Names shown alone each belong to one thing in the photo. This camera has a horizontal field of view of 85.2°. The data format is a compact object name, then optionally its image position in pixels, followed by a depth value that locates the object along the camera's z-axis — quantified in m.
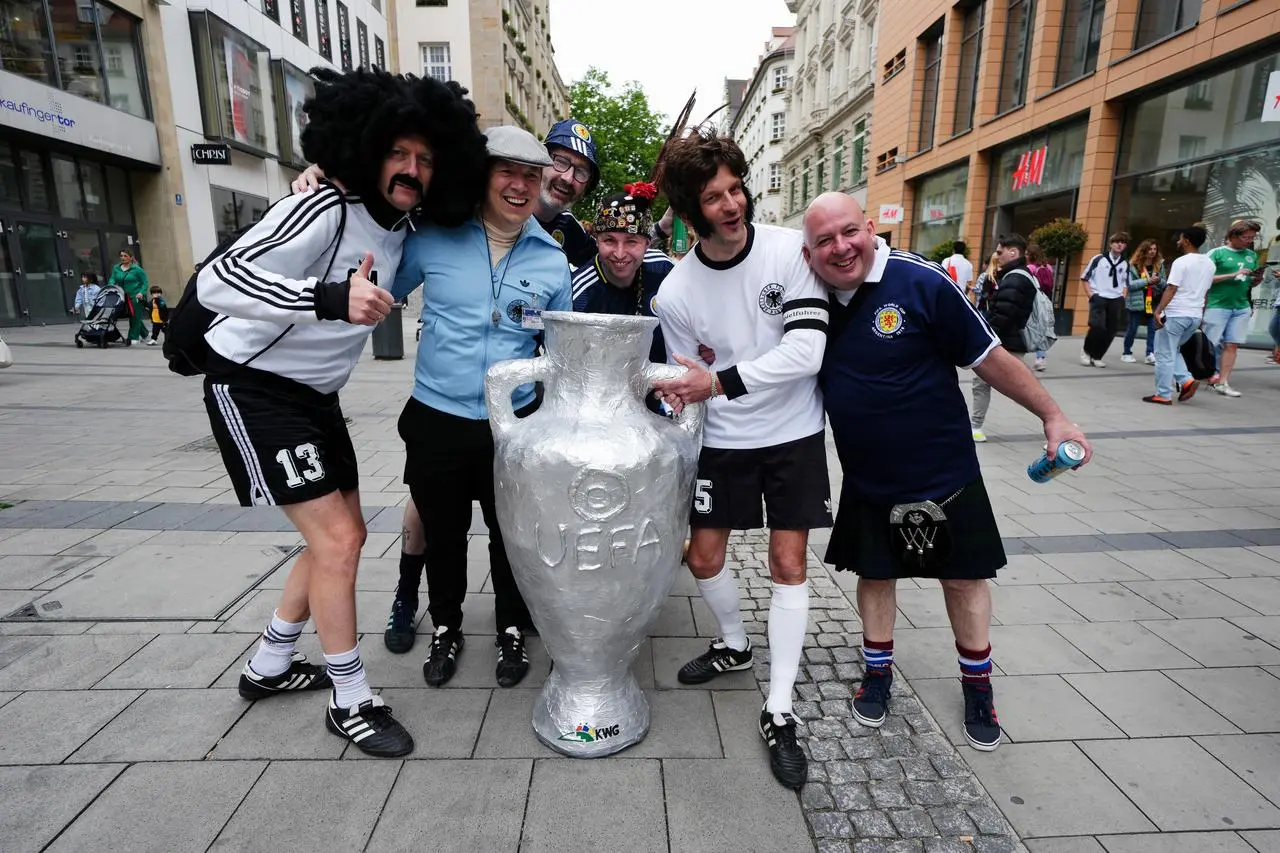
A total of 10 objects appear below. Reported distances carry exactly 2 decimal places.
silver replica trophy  1.91
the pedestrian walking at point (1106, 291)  9.78
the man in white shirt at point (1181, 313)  7.14
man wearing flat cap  2.33
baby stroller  11.69
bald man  2.10
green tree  35.00
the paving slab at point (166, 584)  2.96
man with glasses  2.95
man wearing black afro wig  2.06
